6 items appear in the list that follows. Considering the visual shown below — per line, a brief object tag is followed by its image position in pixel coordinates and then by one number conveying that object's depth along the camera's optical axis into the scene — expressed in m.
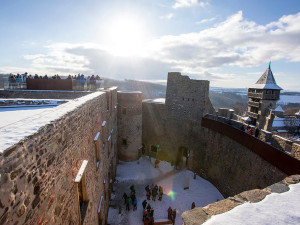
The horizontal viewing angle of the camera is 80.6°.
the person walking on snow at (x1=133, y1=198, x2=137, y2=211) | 11.31
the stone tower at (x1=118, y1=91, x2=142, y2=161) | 16.27
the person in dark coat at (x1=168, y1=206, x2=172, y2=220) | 10.70
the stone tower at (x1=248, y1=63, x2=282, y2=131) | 28.27
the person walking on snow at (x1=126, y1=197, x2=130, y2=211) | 11.25
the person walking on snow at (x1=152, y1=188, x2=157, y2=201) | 12.20
